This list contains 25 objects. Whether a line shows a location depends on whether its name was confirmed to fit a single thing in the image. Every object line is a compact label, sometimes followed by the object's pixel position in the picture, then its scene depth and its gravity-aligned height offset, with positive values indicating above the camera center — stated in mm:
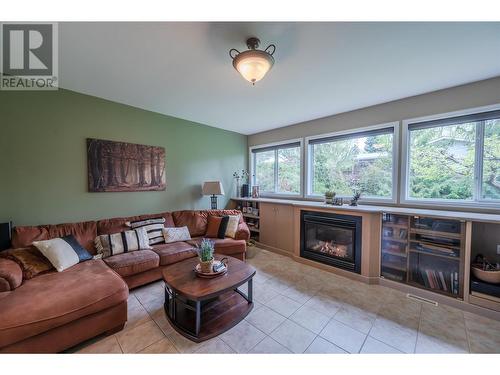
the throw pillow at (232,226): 3185 -711
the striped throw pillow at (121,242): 2338 -758
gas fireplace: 2672 -845
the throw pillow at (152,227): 2733 -643
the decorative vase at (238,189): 4613 -109
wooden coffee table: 1583 -1154
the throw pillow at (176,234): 2842 -781
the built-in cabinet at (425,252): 2094 -803
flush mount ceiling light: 1491 +1001
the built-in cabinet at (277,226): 3443 -790
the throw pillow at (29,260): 1738 -747
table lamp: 3572 -70
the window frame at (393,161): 2729 +405
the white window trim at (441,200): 2184 +144
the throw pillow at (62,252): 1868 -717
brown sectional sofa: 1268 -898
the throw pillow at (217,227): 3168 -722
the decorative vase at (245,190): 4504 -128
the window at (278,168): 3982 +385
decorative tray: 1789 -853
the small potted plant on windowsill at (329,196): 3181 -182
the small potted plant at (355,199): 2909 -209
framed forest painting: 2652 +267
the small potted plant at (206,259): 1823 -725
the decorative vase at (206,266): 1820 -798
